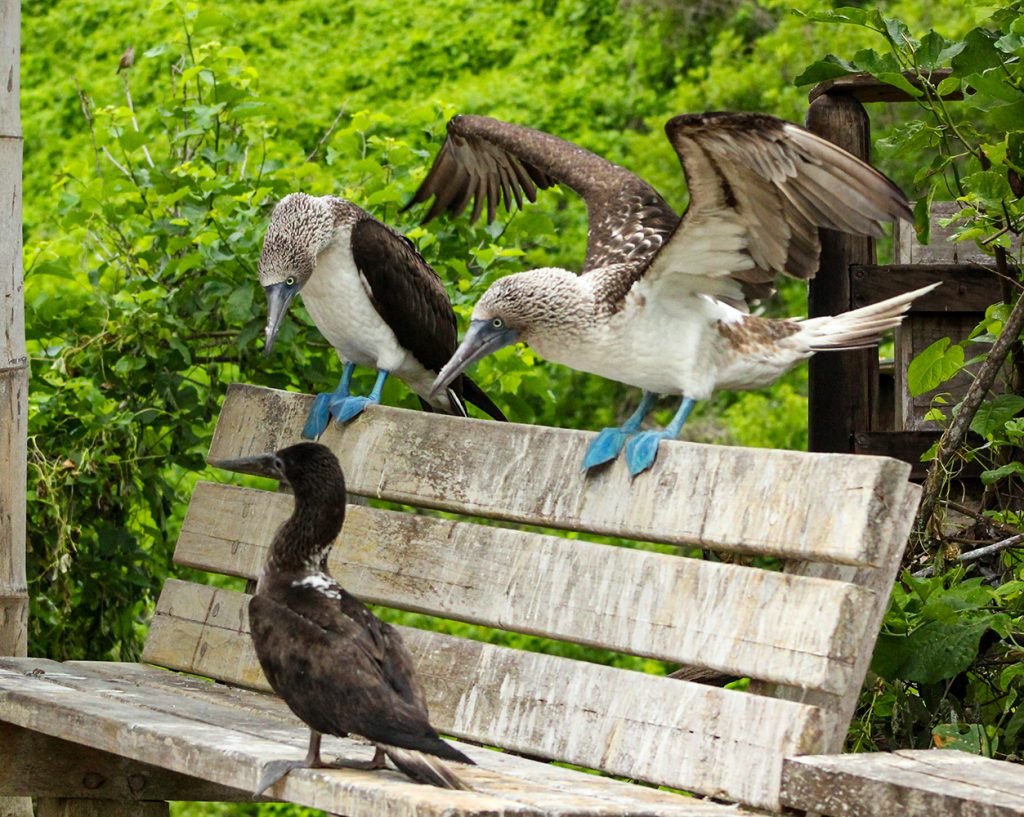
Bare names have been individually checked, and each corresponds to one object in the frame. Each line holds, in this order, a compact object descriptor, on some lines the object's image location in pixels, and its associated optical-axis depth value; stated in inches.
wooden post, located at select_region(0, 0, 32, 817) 330.3
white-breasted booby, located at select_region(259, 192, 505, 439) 349.1
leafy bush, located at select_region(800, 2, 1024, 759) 281.4
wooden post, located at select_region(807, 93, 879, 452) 356.2
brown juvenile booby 228.1
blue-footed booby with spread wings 276.4
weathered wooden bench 237.5
